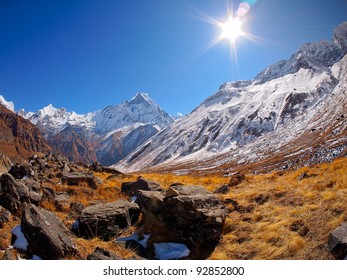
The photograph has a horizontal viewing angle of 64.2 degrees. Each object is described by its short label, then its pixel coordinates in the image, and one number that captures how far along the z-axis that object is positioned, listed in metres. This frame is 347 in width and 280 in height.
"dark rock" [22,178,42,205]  10.96
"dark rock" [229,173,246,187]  15.99
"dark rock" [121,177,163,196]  14.30
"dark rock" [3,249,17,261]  6.55
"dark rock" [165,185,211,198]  9.18
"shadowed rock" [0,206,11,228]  8.67
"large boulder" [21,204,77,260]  6.72
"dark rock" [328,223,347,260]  6.17
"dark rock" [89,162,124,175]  31.02
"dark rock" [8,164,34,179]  15.00
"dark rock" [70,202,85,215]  10.93
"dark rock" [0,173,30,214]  9.74
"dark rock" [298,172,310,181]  13.89
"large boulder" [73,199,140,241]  9.06
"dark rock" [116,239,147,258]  8.20
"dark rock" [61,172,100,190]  15.98
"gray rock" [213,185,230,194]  14.04
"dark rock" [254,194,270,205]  11.19
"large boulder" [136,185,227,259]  8.23
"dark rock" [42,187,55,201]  11.81
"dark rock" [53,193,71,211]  11.30
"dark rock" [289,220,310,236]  7.62
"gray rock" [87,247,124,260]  6.75
